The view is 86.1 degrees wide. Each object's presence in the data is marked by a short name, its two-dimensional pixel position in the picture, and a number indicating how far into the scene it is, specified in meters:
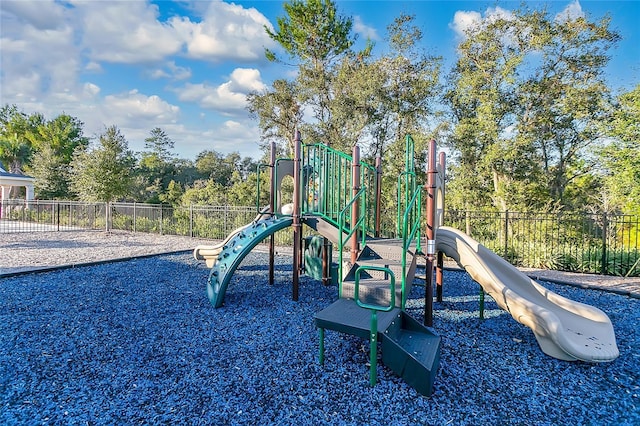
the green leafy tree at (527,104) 11.25
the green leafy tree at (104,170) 12.80
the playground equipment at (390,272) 3.00
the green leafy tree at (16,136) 33.75
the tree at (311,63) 15.06
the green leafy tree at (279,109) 15.70
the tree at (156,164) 24.55
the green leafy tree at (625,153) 8.30
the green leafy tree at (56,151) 22.48
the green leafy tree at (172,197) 20.76
